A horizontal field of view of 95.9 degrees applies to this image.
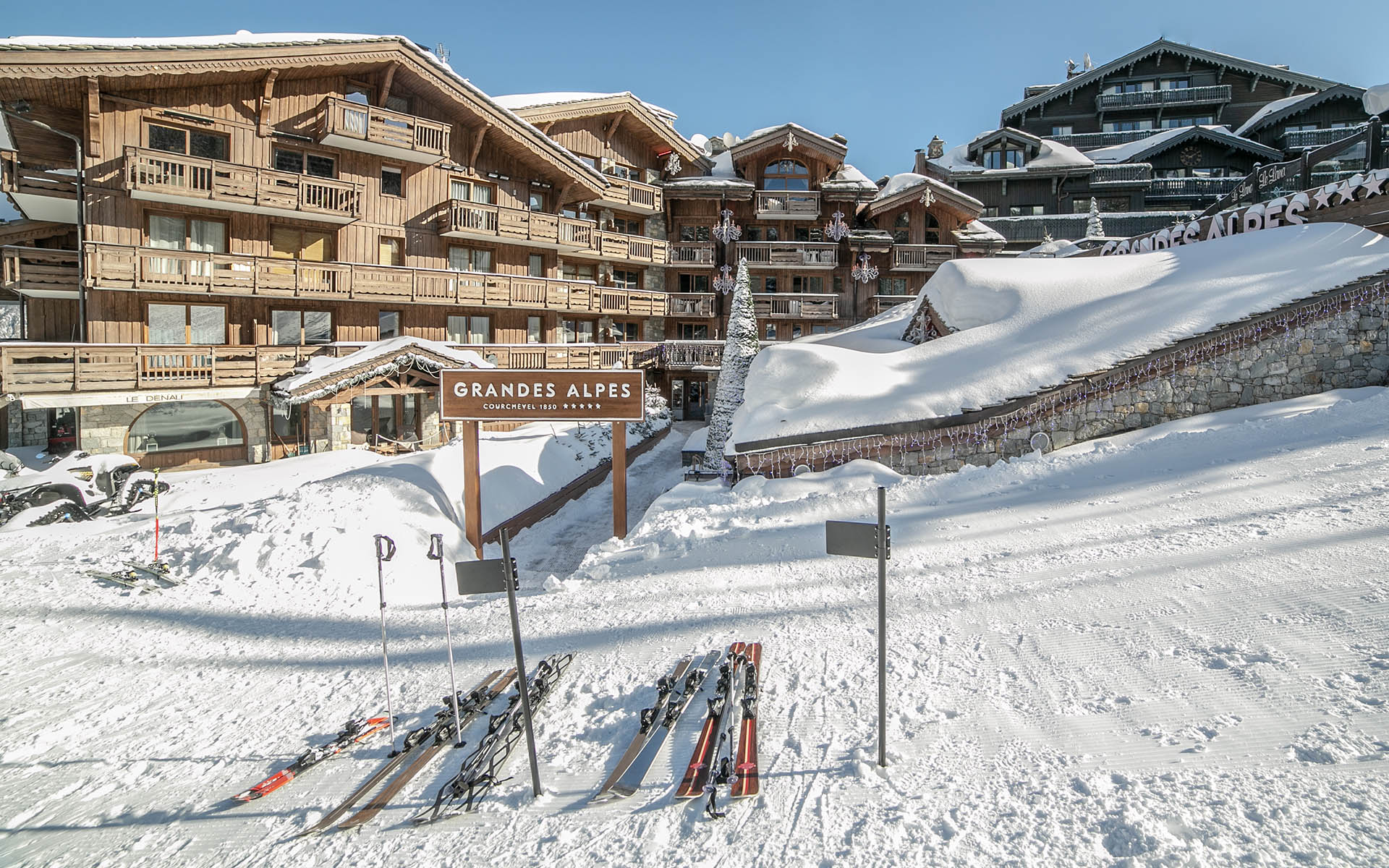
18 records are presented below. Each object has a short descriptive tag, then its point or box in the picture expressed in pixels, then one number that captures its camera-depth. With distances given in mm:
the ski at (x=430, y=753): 4820
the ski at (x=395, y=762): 4801
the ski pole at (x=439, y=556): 5568
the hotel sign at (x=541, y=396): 11570
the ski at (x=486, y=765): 4848
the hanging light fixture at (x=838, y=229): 32719
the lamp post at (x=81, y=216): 17188
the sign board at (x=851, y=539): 4945
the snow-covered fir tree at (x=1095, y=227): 32906
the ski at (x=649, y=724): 4887
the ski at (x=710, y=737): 4801
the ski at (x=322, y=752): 5168
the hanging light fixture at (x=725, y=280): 32500
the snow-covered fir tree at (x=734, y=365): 18297
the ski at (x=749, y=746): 4719
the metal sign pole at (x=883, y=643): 4715
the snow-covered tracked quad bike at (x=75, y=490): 12750
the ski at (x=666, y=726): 4871
